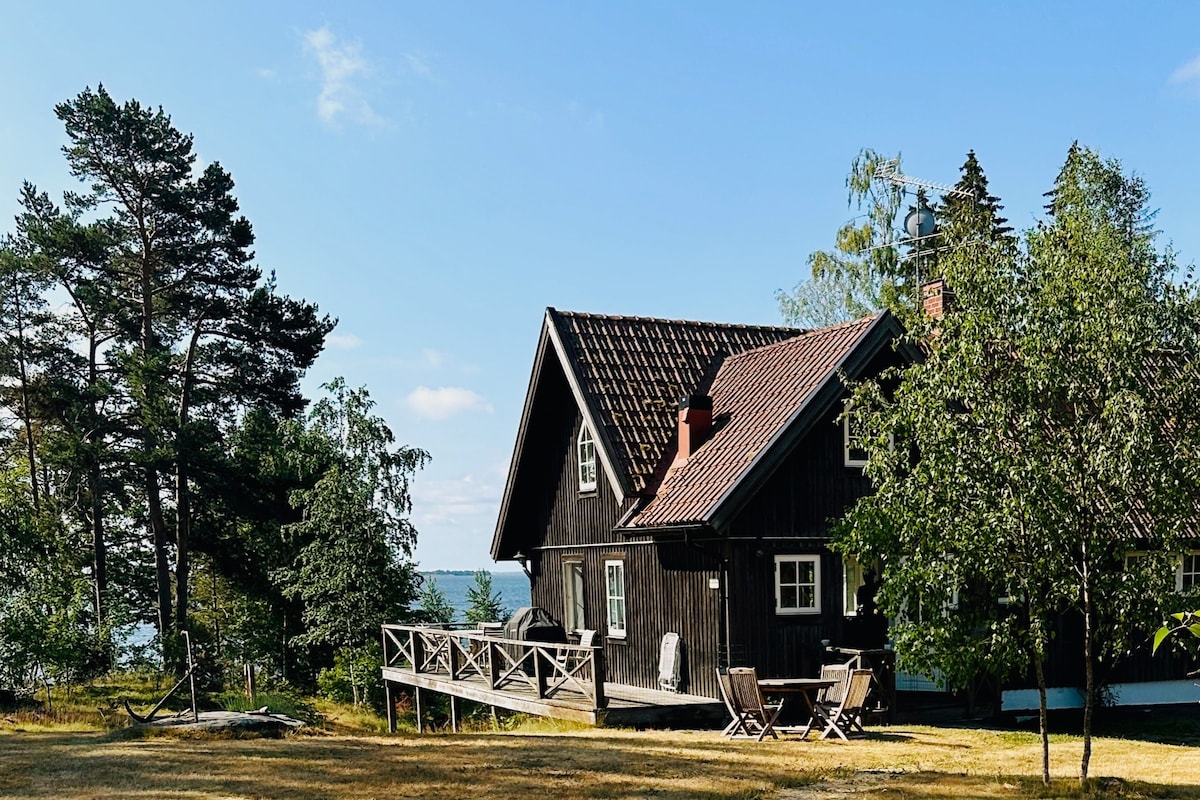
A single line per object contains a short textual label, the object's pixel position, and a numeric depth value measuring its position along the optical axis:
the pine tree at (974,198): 48.50
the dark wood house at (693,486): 18.97
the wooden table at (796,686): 16.42
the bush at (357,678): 31.64
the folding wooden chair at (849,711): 16.58
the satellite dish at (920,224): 29.44
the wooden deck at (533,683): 17.98
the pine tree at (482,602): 34.19
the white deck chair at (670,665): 19.72
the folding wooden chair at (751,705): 16.45
